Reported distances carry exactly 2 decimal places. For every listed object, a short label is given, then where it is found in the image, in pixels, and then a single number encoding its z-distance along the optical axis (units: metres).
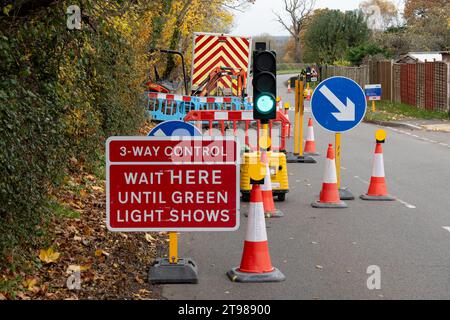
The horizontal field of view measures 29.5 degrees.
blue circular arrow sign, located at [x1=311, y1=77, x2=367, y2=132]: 11.93
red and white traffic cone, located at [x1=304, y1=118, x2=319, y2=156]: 18.80
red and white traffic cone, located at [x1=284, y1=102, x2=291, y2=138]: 21.78
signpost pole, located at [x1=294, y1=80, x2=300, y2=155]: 17.25
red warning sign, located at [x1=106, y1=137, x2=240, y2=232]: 7.34
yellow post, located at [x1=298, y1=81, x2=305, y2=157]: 17.08
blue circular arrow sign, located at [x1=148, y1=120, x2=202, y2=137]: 8.05
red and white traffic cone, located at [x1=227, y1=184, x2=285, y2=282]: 7.79
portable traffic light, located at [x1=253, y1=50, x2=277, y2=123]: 9.09
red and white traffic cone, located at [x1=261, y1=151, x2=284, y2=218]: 10.98
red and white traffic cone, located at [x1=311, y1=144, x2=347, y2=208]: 11.86
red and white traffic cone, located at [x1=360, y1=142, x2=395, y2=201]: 12.62
